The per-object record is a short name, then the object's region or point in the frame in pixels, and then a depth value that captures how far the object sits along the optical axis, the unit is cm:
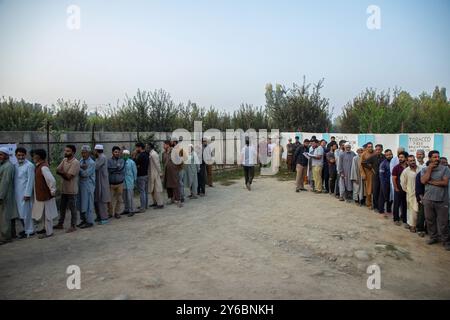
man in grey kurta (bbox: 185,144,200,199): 1014
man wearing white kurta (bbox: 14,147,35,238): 618
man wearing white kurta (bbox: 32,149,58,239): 623
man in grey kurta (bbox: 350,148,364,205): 919
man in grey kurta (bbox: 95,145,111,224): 727
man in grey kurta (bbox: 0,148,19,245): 601
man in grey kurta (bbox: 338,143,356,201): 962
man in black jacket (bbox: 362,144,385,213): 827
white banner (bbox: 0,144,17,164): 680
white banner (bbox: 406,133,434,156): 1122
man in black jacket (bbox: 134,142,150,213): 844
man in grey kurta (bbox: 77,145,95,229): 691
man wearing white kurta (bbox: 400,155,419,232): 655
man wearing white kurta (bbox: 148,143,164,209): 881
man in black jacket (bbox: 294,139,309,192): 1150
